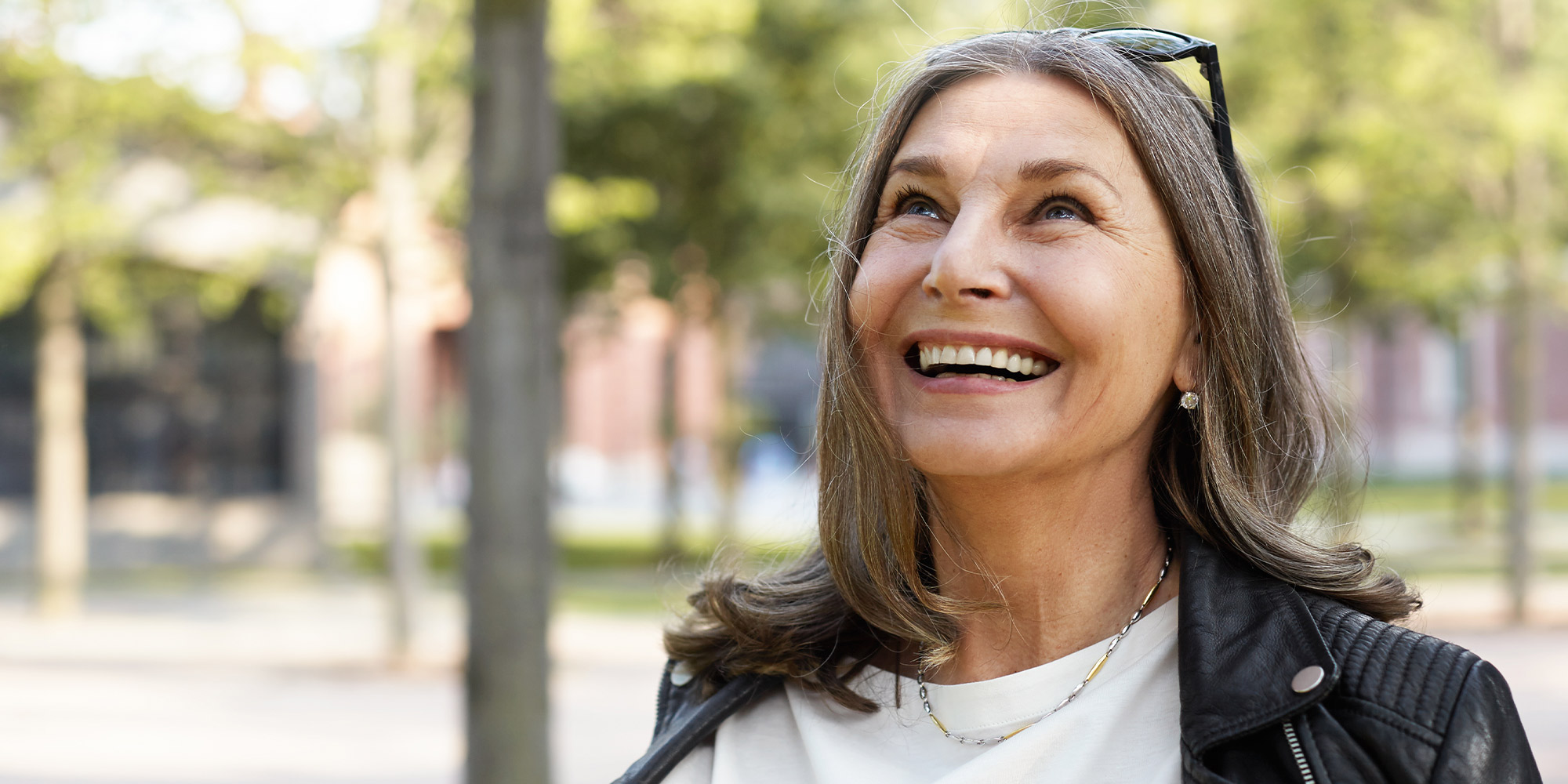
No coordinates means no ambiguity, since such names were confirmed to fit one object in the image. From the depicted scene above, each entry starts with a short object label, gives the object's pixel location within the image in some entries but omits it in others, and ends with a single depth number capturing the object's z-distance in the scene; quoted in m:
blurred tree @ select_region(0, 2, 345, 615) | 10.00
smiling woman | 0.95
